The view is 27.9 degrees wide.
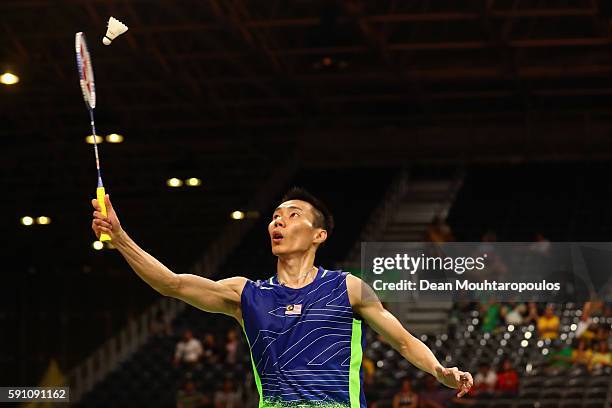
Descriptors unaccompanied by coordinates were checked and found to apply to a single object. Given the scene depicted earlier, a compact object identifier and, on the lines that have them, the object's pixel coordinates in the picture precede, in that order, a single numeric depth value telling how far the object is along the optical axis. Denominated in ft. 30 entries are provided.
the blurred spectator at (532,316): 59.57
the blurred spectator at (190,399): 63.10
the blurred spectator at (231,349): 67.43
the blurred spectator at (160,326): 74.95
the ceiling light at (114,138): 91.45
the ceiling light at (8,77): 68.96
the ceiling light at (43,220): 120.13
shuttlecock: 19.40
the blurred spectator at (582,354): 57.11
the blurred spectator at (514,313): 58.95
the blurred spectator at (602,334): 54.45
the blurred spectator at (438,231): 72.83
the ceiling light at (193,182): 107.24
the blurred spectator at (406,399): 55.21
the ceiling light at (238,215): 95.69
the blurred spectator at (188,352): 68.49
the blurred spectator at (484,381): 56.90
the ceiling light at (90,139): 92.89
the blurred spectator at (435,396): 55.36
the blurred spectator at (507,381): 57.06
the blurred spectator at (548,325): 57.31
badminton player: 17.10
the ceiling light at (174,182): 107.24
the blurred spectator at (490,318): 61.11
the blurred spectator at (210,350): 67.77
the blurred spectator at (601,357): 56.57
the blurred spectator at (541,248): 36.44
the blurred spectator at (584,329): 54.29
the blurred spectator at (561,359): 58.18
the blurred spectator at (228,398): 62.59
